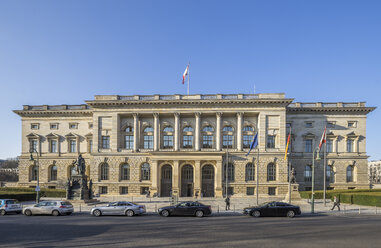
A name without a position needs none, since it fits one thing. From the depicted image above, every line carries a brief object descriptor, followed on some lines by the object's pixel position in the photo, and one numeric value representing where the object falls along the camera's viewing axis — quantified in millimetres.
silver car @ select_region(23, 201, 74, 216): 27766
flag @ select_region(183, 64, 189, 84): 53747
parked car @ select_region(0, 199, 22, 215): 28922
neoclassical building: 52094
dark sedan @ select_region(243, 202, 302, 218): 27078
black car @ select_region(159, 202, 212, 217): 27250
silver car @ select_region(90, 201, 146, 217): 27562
